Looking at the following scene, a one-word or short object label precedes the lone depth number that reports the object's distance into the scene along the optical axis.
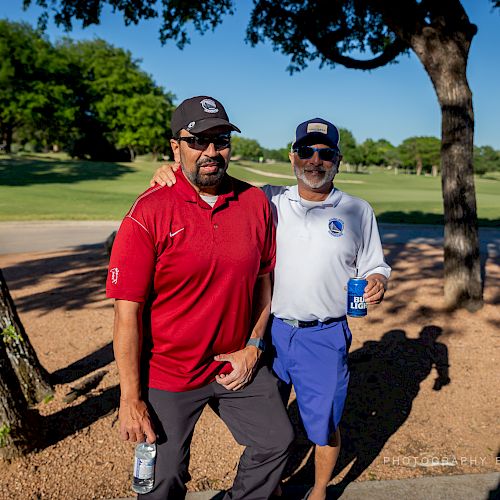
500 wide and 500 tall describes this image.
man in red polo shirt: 2.28
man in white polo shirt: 2.87
